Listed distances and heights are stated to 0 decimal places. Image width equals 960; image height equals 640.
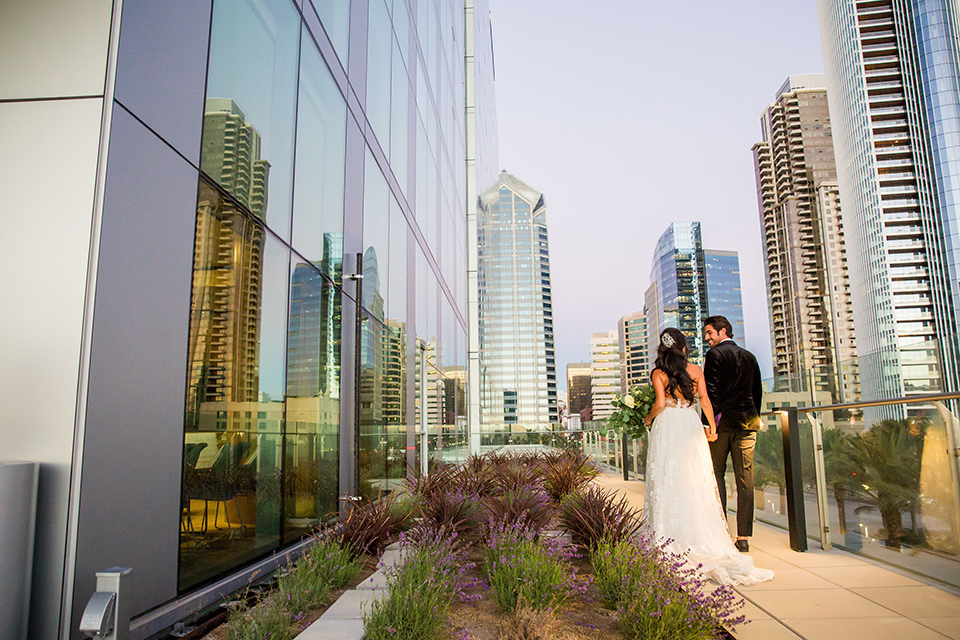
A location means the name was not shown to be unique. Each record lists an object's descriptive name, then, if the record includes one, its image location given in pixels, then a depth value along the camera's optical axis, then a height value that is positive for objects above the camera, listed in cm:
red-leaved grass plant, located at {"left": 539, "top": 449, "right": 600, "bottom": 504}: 820 -85
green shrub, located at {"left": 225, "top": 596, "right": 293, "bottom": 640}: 303 -101
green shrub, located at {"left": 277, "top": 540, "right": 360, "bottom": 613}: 364 -100
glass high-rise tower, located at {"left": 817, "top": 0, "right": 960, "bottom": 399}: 6856 +2806
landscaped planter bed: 303 -95
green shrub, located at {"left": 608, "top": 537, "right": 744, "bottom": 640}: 293 -96
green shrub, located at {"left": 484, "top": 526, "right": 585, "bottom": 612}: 342 -93
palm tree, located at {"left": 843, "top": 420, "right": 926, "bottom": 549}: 444 -44
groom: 573 +7
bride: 468 -54
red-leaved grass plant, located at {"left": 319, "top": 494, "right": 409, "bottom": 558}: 499 -91
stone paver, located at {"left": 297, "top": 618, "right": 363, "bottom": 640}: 305 -107
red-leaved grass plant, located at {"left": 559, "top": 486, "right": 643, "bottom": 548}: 471 -84
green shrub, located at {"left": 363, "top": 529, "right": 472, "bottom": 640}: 295 -93
